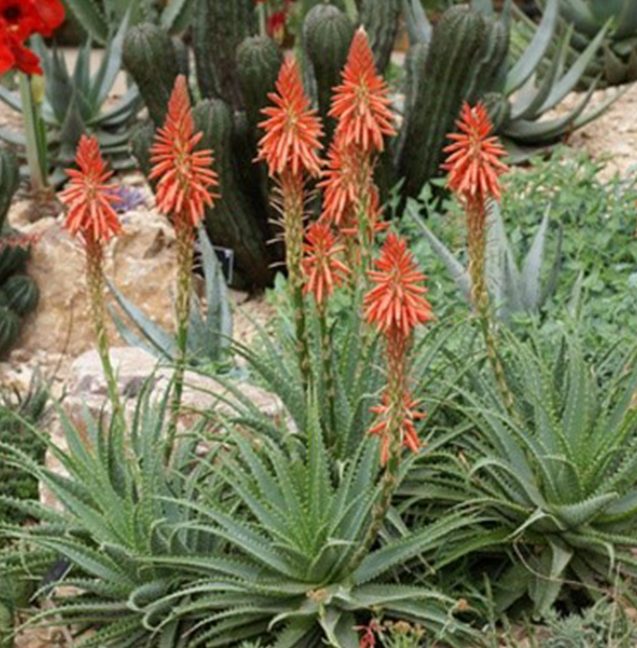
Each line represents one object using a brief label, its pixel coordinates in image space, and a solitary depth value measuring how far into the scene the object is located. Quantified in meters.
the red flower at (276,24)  11.33
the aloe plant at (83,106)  10.49
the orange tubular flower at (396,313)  4.46
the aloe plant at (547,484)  5.32
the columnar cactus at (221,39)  9.25
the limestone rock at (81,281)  8.90
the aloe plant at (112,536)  5.36
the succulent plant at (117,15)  11.35
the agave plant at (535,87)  9.80
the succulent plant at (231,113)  8.41
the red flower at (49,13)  9.27
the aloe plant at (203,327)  7.66
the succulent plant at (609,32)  10.80
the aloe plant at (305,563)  5.12
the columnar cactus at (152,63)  8.66
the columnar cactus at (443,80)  8.61
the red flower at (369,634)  4.95
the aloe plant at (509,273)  7.29
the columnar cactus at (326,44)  8.29
